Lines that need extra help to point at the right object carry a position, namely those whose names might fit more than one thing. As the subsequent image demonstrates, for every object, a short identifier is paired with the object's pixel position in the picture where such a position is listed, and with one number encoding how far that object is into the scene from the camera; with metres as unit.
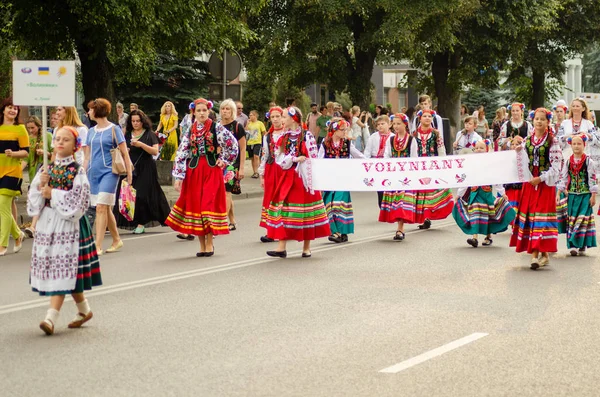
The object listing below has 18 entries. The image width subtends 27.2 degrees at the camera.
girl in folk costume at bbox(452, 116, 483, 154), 17.30
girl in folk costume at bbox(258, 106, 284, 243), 13.94
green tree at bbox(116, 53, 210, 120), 35.47
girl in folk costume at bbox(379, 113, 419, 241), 16.27
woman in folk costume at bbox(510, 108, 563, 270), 12.84
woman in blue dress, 14.28
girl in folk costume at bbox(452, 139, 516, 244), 15.20
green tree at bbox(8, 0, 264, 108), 20.47
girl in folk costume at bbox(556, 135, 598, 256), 13.98
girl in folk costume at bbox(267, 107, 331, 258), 13.94
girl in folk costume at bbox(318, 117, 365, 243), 15.62
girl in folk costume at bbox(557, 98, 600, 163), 16.70
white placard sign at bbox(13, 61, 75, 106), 13.77
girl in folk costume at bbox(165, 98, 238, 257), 13.80
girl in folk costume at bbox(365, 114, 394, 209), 16.80
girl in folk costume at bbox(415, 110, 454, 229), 16.64
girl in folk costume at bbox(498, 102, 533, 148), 18.11
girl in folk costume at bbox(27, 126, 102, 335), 8.95
